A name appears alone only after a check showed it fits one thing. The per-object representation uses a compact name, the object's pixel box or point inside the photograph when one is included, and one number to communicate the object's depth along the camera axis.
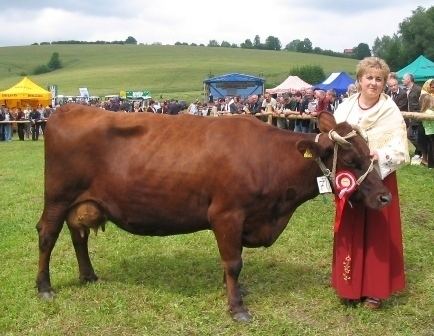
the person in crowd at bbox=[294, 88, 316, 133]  17.23
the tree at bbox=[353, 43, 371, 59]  133.25
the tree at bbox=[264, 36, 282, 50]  144.06
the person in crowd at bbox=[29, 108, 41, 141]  27.23
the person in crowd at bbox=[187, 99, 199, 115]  32.25
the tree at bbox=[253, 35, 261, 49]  142.40
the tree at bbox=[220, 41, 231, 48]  142.93
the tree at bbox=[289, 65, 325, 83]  75.75
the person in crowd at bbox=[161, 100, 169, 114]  32.34
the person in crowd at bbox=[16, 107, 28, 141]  27.70
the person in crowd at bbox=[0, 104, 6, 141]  27.44
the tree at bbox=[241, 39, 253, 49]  138.05
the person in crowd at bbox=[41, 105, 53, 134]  27.67
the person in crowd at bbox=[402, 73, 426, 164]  13.70
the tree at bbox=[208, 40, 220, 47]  152.88
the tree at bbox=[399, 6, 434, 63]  64.75
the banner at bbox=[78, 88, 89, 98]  47.03
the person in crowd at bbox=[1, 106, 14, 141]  27.20
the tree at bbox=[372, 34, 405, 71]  66.94
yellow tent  35.12
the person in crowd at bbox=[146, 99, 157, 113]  30.74
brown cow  4.70
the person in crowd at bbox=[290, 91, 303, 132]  24.92
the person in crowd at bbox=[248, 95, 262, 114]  25.16
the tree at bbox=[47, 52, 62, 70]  103.19
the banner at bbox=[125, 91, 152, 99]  51.38
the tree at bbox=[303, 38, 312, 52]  135.88
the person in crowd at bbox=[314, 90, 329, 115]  17.77
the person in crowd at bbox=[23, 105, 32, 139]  29.04
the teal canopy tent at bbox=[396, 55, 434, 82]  27.45
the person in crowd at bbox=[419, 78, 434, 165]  12.66
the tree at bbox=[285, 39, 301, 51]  143.00
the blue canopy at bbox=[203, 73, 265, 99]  43.41
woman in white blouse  4.73
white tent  40.71
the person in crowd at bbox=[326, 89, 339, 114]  17.97
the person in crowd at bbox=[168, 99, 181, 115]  32.44
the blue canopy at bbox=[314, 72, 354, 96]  33.00
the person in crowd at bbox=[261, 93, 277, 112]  23.11
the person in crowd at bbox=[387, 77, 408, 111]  14.44
